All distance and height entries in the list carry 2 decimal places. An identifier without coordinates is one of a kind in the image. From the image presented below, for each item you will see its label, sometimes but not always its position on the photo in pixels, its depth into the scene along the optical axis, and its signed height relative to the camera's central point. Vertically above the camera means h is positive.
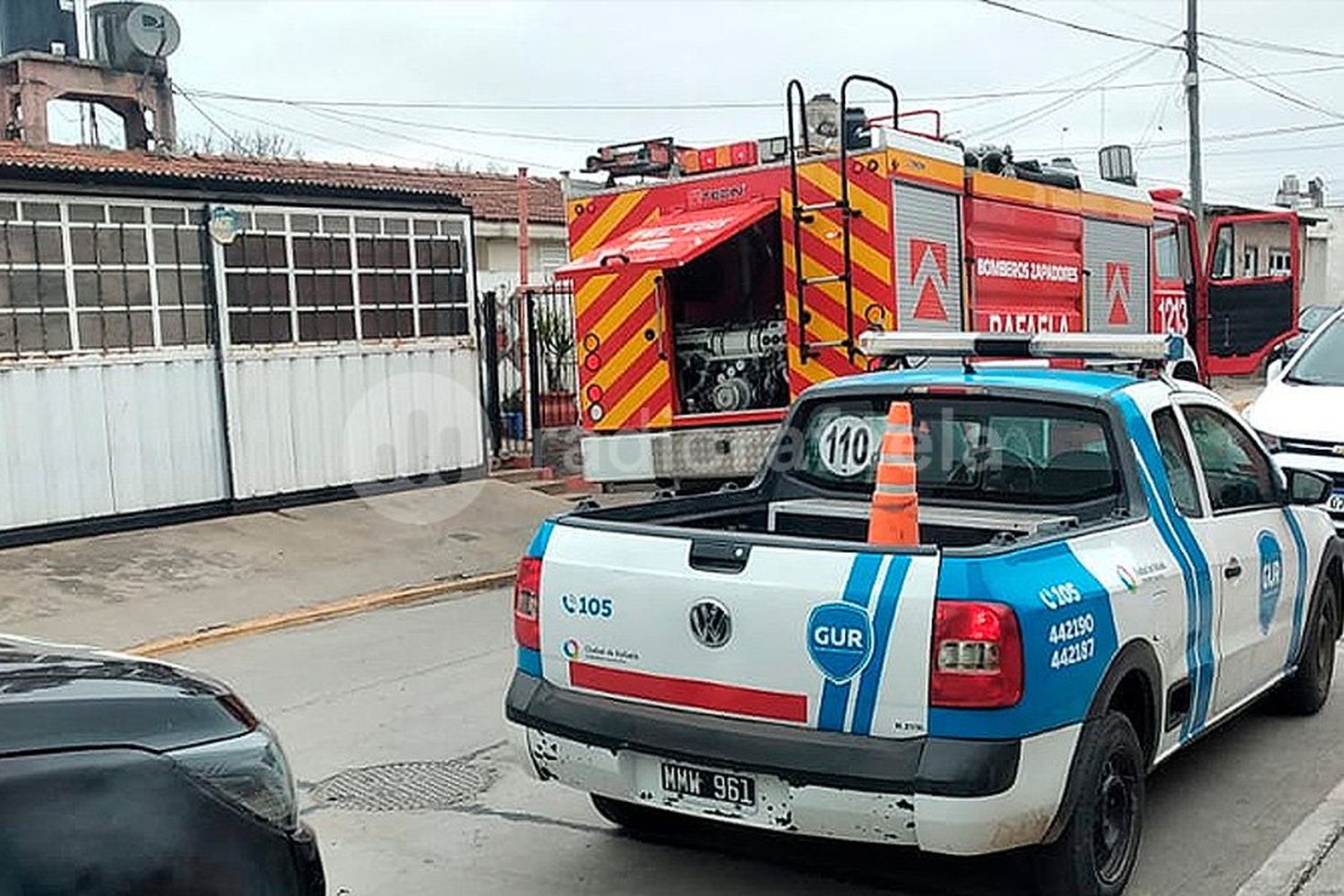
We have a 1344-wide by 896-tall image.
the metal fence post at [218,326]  11.83 +0.23
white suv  9.04 -0.68
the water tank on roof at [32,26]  21.47 +5.13
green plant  15.65 -0.05
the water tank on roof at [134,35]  20.30 +4.73
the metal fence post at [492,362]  15.45 -0.21
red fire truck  9.64 +0.45
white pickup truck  3.84 -0.92
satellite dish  20.27 +4.75
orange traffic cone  4.84 -0.60
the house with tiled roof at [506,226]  20.06 +1.68
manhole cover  5.57 -1.80
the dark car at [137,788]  2.33 -0.77
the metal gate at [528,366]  15.43 -0.28
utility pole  25.80 +4.41
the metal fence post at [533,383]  15.34 -0.46
